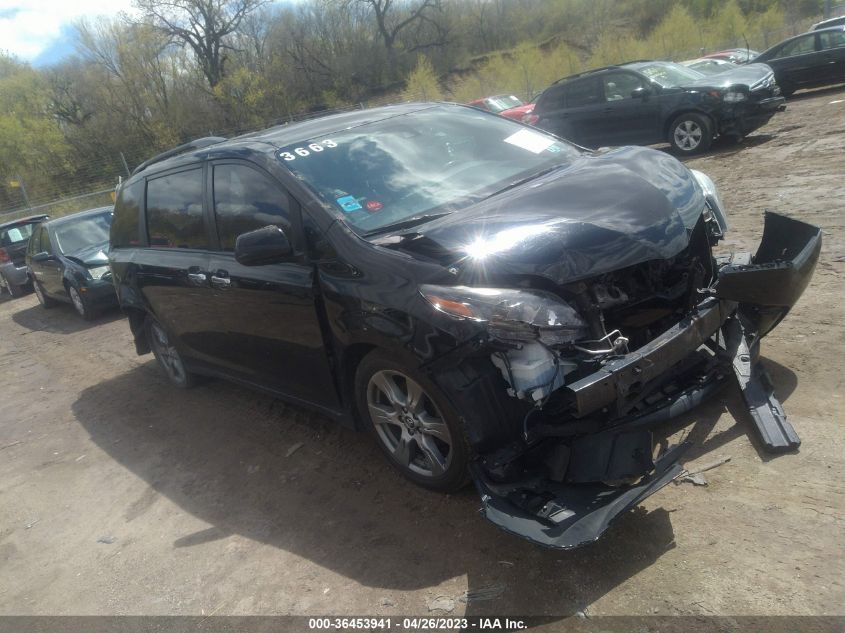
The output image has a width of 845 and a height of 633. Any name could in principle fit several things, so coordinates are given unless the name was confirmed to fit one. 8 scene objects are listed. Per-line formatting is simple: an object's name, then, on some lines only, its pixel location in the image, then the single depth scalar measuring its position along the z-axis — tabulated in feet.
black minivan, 9.57
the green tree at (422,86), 108.99
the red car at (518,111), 61.86
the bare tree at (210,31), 135.03
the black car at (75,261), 34.30
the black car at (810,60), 55.62
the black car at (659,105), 37.88
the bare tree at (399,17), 163.84
